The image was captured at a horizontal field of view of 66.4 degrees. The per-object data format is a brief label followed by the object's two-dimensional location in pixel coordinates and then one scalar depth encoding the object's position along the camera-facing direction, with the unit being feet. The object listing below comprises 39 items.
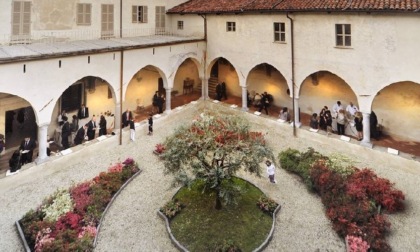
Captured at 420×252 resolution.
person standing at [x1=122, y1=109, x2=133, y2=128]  66.45
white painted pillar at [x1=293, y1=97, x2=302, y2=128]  65.87
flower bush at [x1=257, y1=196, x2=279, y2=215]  43.86
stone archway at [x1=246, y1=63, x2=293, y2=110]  78.33
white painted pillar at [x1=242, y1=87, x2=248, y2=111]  75.05
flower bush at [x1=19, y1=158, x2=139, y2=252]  37.27
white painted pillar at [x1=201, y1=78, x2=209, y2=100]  81.87
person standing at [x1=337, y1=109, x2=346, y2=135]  63.10
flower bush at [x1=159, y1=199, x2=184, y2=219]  42.91
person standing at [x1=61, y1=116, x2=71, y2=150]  57.88
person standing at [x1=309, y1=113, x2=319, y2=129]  64.03
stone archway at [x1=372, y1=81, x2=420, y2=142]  59.67
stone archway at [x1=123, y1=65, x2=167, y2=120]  78.43
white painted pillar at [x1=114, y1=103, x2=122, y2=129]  62.28
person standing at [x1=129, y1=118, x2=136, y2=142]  62.23
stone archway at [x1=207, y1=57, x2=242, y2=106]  87.92
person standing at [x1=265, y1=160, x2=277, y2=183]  50.72
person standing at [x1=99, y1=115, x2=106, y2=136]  63.72
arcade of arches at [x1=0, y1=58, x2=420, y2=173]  60.23
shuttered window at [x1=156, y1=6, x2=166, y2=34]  82.11
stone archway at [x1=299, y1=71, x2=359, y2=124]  68.08
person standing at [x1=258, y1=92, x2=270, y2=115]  74.64
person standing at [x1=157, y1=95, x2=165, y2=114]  75.59
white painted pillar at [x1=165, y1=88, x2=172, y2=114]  72.98
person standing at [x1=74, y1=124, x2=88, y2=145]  59.36
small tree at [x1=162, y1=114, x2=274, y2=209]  39.34
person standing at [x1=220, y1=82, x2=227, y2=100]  85.92
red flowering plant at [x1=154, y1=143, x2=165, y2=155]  59.52
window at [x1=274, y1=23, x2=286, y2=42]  65.90
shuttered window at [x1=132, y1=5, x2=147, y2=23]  75.87
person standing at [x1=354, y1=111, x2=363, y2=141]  61.21
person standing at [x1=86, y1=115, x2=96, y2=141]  61.05
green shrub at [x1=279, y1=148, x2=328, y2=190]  52.29
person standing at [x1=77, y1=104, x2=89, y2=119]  67.77
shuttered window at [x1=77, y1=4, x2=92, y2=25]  65.16
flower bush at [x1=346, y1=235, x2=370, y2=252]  36.75
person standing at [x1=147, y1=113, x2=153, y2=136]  65.10
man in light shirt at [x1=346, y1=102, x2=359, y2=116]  63.98
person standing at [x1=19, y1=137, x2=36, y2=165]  52.54
